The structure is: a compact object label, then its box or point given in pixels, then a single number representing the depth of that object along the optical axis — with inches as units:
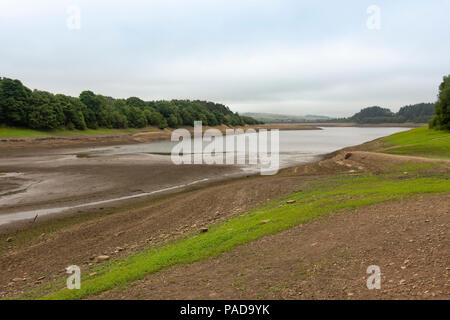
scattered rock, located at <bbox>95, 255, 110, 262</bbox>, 389.7
